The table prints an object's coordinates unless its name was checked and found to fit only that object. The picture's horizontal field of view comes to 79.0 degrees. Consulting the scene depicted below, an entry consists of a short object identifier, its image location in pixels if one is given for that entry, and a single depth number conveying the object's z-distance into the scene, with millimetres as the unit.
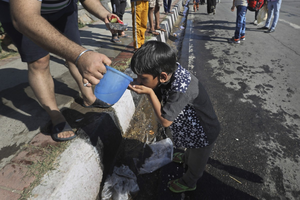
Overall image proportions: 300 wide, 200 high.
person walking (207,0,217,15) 7817
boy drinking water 1148
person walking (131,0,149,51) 3314
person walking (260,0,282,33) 5434
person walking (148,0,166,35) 4229
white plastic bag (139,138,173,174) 1783
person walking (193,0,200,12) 10680
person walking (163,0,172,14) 7418
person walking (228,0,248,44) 4539
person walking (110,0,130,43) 4023
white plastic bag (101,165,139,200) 1540
